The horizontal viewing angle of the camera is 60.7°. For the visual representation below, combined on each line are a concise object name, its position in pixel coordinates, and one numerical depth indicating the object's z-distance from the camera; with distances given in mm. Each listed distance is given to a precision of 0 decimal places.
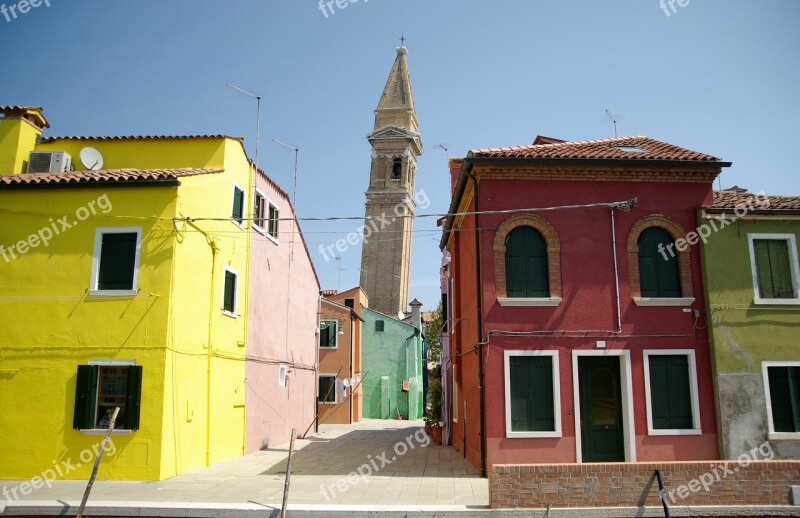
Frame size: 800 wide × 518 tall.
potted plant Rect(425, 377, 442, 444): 24828
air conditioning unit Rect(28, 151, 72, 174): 17797
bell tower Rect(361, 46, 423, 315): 62094
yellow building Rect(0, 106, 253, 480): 14656
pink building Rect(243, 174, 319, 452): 21438
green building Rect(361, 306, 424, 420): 41344
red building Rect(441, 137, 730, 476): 14531
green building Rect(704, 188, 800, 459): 14586
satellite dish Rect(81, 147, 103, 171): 18328
